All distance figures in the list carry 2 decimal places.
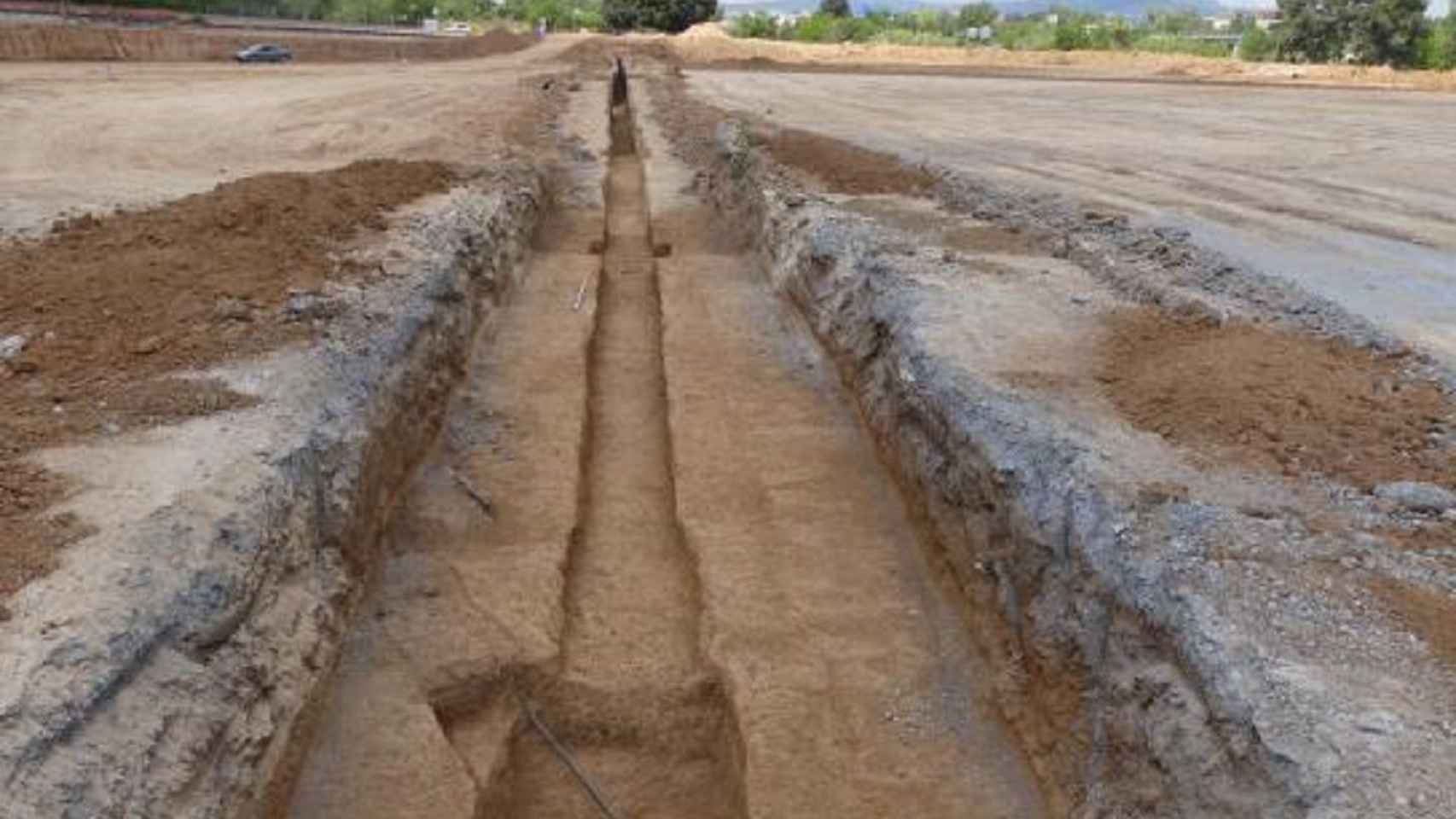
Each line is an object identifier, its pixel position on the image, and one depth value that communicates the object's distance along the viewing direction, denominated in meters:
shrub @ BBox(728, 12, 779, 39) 77.12
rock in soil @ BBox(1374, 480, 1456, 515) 5.36
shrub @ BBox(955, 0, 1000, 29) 93.51
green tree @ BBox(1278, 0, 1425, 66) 59.84
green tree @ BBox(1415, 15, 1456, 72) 58.88
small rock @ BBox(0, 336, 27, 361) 7.27
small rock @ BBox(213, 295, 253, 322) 8.02
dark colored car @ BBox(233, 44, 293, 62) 43.19
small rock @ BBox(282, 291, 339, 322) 8.22
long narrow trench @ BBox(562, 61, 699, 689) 6.66
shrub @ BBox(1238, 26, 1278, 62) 67.38
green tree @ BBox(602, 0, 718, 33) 83.00
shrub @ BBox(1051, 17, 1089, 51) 66.19
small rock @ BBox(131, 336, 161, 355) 7.39
